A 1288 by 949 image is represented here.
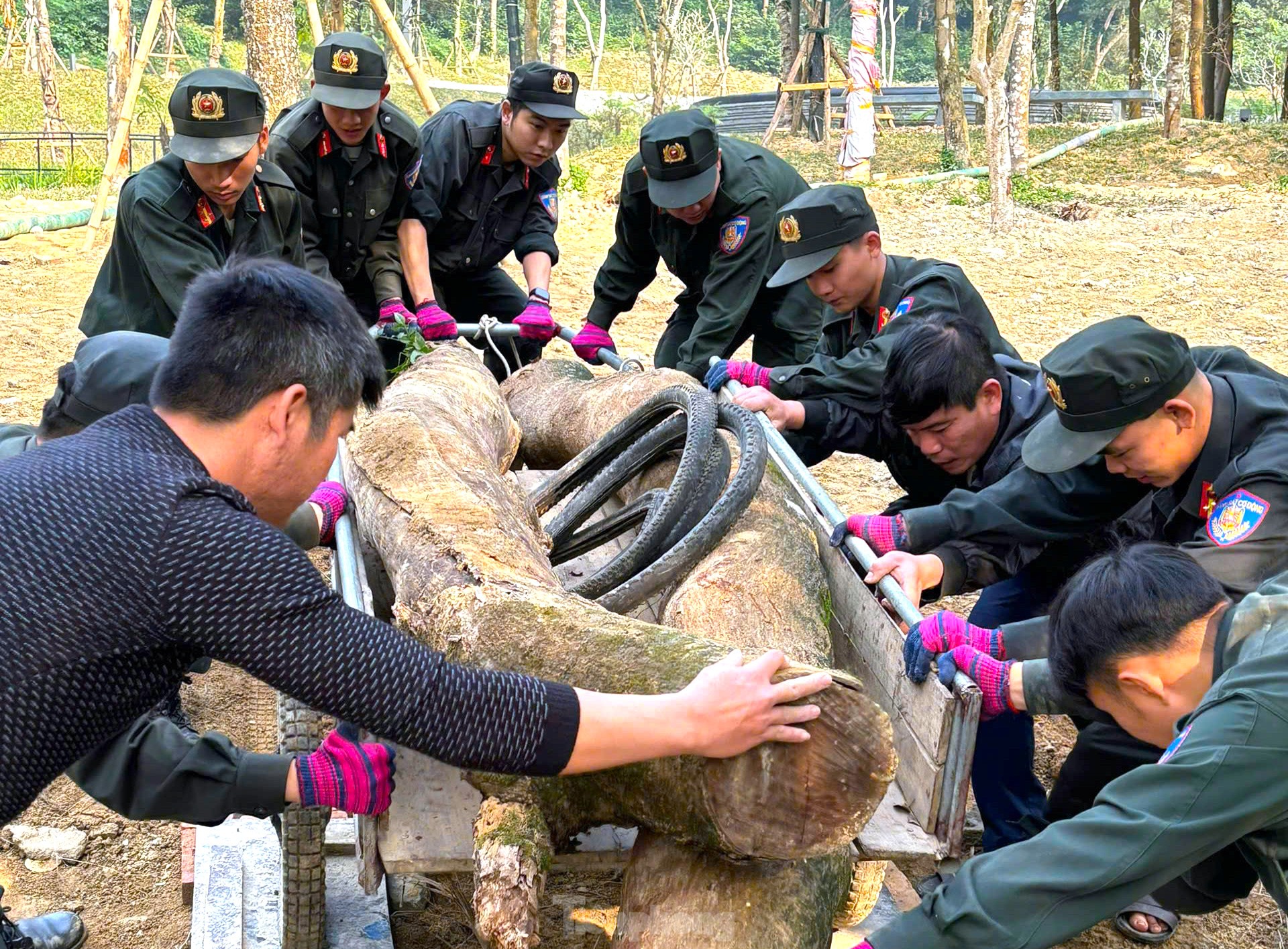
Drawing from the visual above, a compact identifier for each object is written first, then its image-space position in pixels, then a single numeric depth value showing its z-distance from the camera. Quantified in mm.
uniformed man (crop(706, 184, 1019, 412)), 3840
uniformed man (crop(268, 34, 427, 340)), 4746
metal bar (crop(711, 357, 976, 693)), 2523
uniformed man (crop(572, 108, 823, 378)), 4723
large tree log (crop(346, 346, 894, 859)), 1884
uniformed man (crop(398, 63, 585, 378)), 4965
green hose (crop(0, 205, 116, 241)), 9603
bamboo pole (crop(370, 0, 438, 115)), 7359
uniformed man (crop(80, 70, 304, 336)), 3975
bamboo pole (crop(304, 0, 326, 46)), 8766
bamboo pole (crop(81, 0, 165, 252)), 8383
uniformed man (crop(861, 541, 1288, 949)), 1724
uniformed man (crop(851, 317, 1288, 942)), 2514
